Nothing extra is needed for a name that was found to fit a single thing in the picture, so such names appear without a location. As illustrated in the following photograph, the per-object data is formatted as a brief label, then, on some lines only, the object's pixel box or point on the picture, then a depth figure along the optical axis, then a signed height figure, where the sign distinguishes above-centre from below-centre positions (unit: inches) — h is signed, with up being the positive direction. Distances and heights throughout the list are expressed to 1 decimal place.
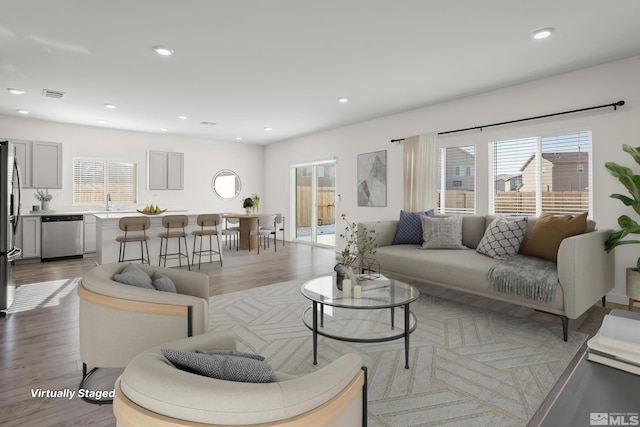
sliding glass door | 316.5 +7.9
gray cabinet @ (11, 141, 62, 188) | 252.5 +35.3
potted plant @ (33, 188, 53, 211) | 257.9 +9.6
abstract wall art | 253.0 +24.4
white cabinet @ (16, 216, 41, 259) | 241.6 -19.0
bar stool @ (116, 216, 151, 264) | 201.8 -11.9
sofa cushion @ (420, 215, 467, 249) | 168.1 -11.1
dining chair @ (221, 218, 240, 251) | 304.0 -18.5
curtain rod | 148.4 +47.1
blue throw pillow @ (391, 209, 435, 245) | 182.1 -10.4
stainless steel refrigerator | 130.6 -3.6
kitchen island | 209.5 -19.1
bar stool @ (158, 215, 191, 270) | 218.0 -15.1
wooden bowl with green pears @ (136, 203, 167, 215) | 227.5 -0.7
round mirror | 357.4 +27.6
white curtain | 217.6 +25.5
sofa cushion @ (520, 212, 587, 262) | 129.0 -8.5
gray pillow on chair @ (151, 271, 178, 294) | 85.3 -18.8
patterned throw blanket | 113.6 -23.2
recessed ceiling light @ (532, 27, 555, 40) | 123.1 +65.3
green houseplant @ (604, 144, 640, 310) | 129.2 +2.8
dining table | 300.2 -18.4
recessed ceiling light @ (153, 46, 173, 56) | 139.4 +66.0
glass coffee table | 96.0 -34.0
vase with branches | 109.8 -19.2
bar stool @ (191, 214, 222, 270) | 232.1 -14.4
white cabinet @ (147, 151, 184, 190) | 312.3 +37.2
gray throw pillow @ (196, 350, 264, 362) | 47.1 -20.2
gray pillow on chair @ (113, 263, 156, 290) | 80.5 -16.3
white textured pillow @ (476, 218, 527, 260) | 143.9 -11.9
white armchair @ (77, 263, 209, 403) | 71.6 -23.2
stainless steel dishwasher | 247.1 -19.7
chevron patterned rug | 76.2 -43.0
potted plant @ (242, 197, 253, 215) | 300.2 +5.5
